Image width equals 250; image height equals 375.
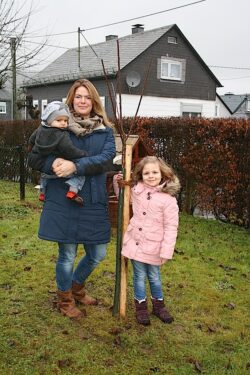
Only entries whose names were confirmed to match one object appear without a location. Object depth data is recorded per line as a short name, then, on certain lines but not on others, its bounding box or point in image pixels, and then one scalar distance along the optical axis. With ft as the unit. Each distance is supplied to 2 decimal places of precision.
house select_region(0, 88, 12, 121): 153.89
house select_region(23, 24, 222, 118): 83.66
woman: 12.34
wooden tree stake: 13.30
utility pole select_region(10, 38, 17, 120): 59.16
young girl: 12.80
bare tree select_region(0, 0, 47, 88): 52.37
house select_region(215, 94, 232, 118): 106.82
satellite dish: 78.37
